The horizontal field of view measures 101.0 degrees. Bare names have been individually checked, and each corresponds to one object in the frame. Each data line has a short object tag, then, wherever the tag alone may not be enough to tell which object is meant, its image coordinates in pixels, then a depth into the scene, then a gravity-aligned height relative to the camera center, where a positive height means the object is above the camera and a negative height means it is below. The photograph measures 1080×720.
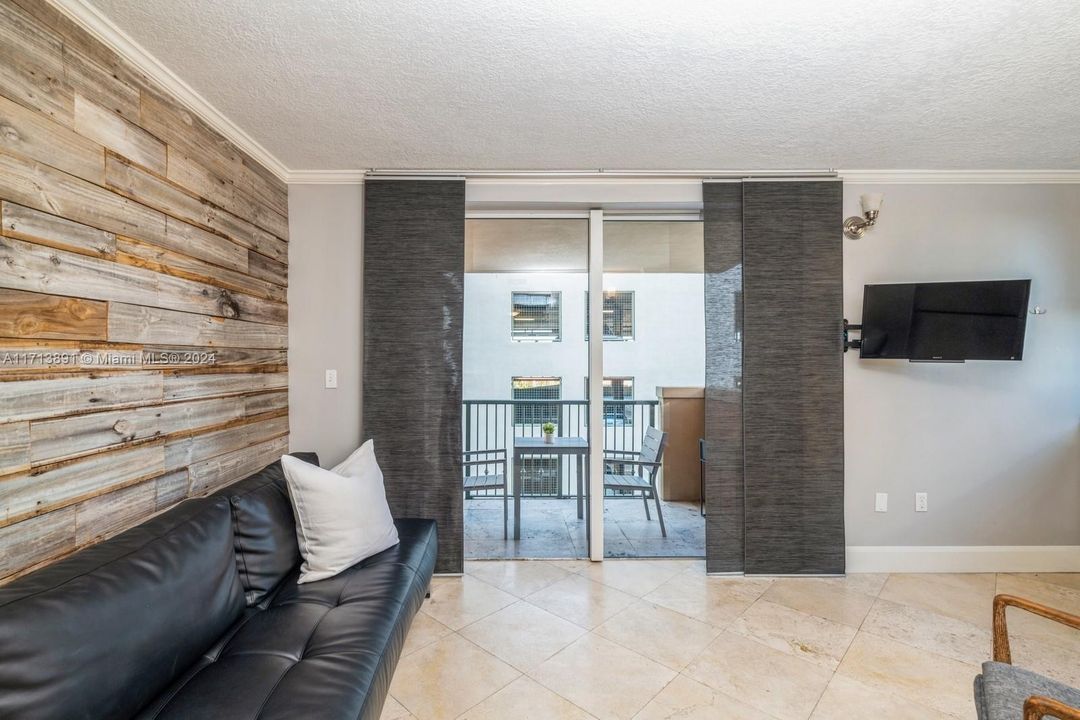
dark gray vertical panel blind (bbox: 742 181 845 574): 2.76 -0.09
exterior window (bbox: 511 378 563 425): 3.09 -0.23
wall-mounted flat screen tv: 2.51 +0.25
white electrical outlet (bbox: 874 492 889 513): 2.84 -0.89
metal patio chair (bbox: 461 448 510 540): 3.04 -0.78
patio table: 3.07 -0.61
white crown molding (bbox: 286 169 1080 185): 2.78 +1.18
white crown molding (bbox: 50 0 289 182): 1.46 +1.15
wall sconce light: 2.65 +0.90
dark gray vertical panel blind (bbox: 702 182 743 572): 2.79 -0.11
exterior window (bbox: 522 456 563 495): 3.14 -0.80
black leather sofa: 1.03 -0.79
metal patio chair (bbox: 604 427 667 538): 3.10 -0.70
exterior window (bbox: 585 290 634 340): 3.03 +0.33
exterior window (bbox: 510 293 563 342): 3.08 +0.35
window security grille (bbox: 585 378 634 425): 3.04 -0.24
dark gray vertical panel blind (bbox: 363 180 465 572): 2.75 +0.12
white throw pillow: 1.92 -0.70
